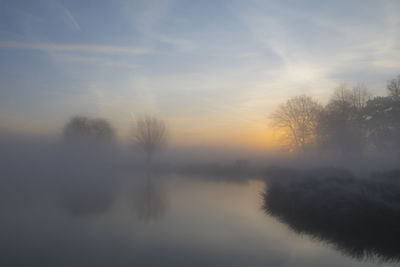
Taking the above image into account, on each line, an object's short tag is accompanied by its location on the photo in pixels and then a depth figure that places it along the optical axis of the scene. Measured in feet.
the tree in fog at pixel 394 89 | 84.59
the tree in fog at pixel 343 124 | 90.79
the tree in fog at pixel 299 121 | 97.76
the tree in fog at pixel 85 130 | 145.48
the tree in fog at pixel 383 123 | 84.12
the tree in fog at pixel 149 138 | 144.36
